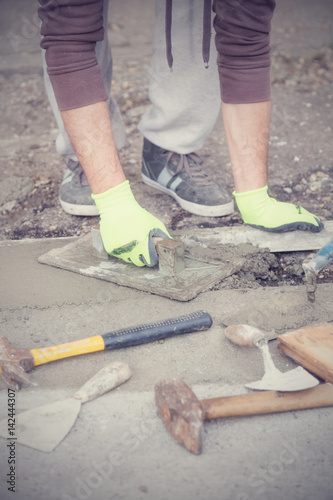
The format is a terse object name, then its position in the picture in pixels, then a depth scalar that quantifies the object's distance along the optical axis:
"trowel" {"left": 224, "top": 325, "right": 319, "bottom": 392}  1.33
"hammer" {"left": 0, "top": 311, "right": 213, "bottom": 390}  1.43
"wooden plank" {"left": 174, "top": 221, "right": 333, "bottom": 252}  2.16
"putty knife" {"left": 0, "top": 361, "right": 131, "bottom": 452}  1.26
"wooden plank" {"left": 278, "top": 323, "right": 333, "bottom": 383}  1.38
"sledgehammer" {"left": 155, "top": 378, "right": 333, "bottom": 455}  1.19
